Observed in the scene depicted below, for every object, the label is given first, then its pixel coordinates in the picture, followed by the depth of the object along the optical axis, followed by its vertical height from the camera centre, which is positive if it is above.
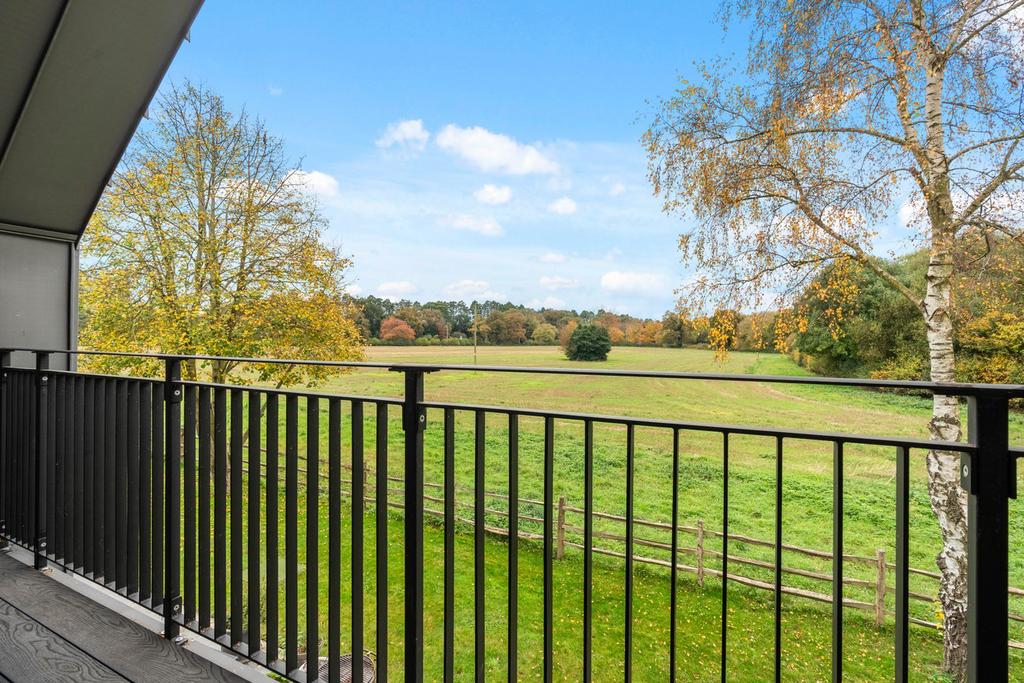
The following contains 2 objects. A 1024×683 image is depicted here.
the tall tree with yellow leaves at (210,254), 9.60 +1.57
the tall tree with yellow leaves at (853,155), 6.05 +2.41
